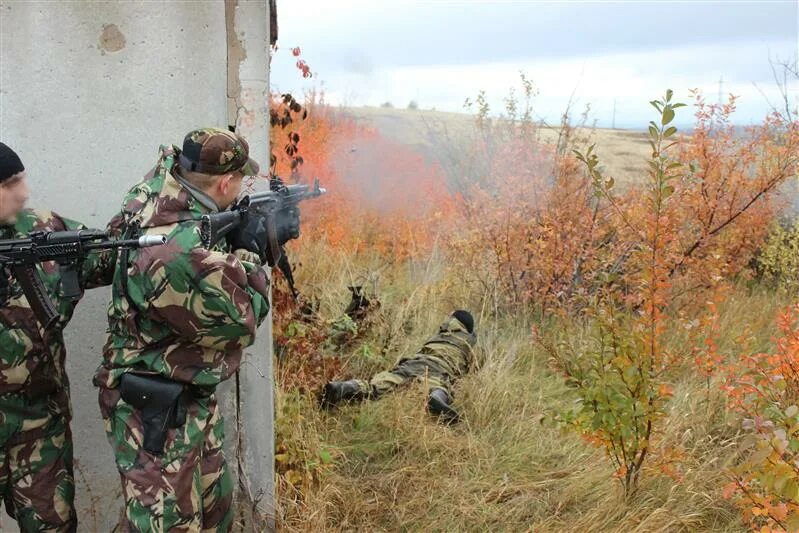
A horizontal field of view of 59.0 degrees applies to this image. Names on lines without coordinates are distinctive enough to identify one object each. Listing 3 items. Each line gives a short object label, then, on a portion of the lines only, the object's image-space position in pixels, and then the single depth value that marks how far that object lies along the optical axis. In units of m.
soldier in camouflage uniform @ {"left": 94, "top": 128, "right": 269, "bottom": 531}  2.17
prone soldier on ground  4.09
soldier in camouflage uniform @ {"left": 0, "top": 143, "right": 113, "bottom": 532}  2.34
